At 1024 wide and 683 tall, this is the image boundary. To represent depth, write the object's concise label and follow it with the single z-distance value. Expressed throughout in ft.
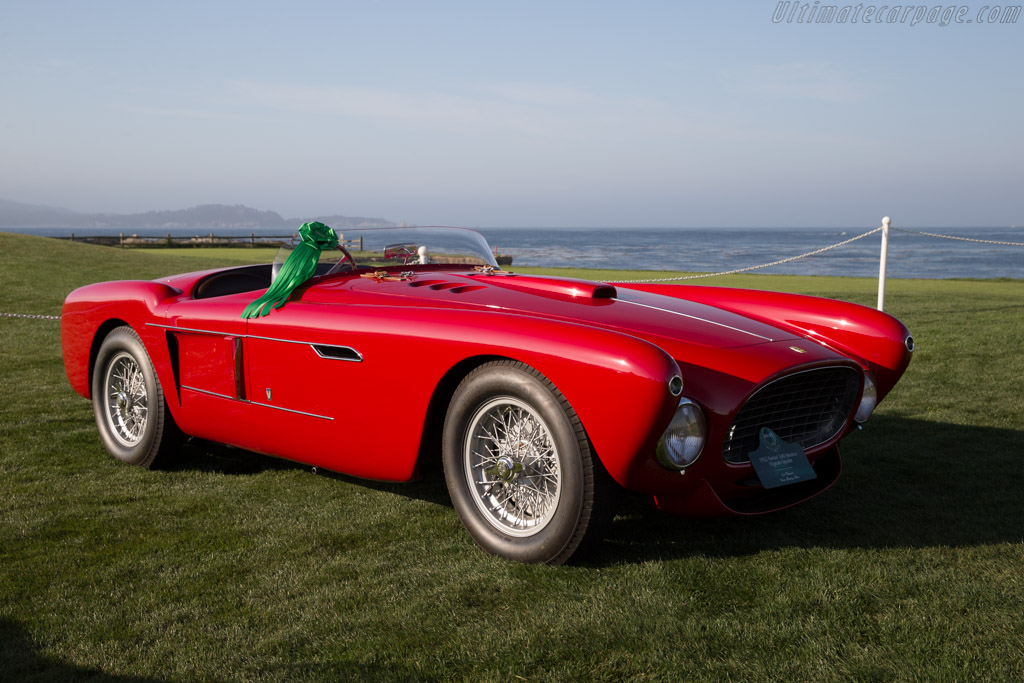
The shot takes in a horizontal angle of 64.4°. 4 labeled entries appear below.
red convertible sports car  9.45
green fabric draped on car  12.97
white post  29.94
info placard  10.14
